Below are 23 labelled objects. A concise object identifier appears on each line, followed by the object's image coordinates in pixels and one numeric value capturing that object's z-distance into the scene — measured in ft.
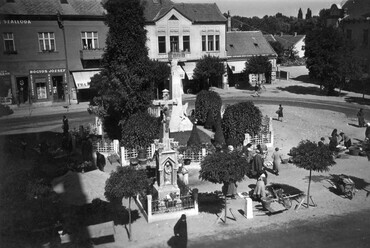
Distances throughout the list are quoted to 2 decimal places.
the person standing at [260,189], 59.77
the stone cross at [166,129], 58.64
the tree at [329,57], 140.87
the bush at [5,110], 124.26
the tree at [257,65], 166.91
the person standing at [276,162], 73.51
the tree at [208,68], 159.33
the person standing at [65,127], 89.81
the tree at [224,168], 52.85
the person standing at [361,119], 105.50
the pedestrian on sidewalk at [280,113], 110.32
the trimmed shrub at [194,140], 80.89
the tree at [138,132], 81.61
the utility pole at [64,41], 142.29
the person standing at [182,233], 46.26
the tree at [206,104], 102.63
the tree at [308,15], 472.85
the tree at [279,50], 269.03
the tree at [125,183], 49.03
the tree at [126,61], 92.89
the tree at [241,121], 86.43
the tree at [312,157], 58.13
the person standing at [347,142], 85.92
